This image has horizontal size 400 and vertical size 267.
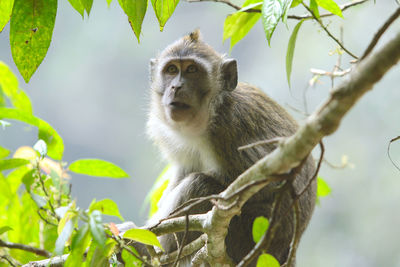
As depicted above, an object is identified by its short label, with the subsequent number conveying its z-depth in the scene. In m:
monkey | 7.75
